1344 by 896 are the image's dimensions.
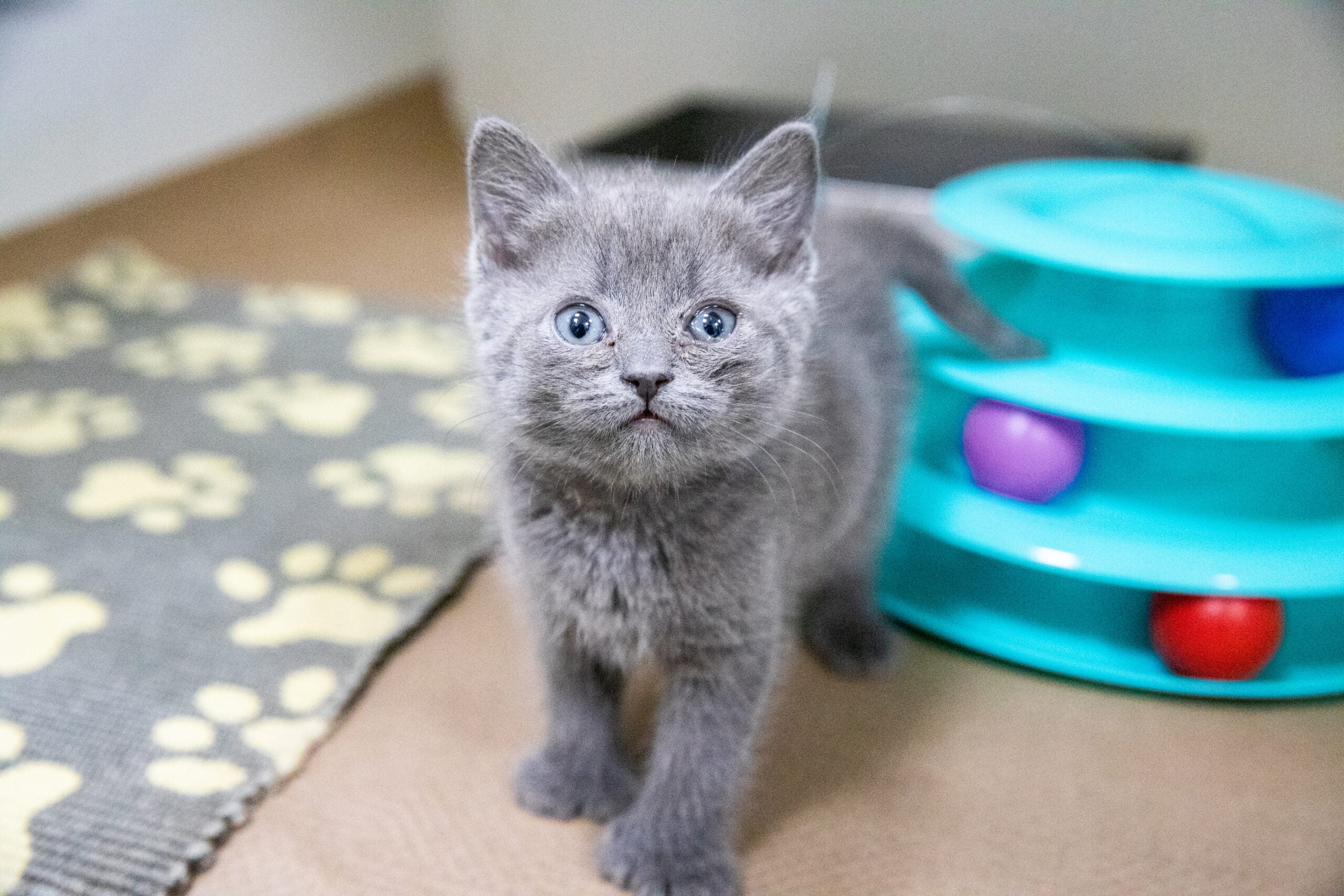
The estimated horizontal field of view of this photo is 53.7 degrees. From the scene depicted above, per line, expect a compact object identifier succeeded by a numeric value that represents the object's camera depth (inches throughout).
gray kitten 12.7
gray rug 15.0
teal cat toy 16.2
